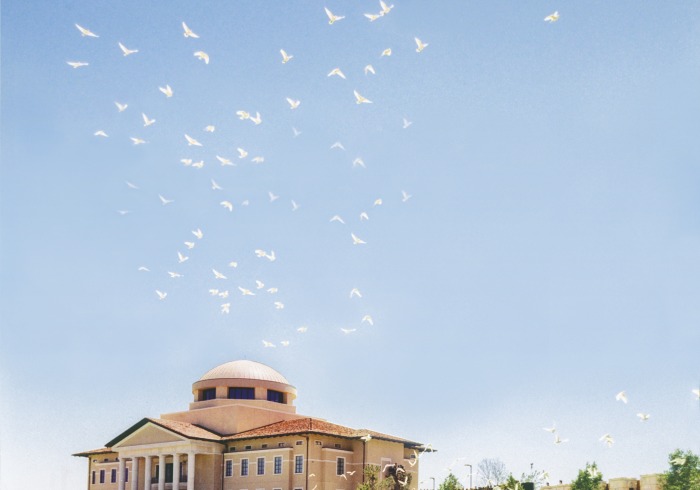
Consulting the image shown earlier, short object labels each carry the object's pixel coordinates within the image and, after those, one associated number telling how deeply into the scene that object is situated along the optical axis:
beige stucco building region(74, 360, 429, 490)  62.41
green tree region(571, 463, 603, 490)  63.09
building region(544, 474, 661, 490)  59.81
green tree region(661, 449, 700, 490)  61.49
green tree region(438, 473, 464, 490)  60.83
